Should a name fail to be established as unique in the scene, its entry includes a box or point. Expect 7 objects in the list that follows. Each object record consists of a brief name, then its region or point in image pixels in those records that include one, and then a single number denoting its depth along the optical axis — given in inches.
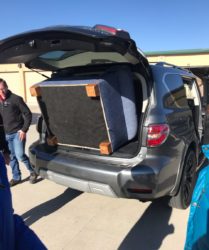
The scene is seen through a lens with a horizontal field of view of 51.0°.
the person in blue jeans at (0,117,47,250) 43.3
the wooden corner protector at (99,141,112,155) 95.4
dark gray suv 85.9
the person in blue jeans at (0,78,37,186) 131.2
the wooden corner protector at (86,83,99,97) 87.1
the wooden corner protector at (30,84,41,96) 105.7
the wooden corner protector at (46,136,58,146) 114.8
